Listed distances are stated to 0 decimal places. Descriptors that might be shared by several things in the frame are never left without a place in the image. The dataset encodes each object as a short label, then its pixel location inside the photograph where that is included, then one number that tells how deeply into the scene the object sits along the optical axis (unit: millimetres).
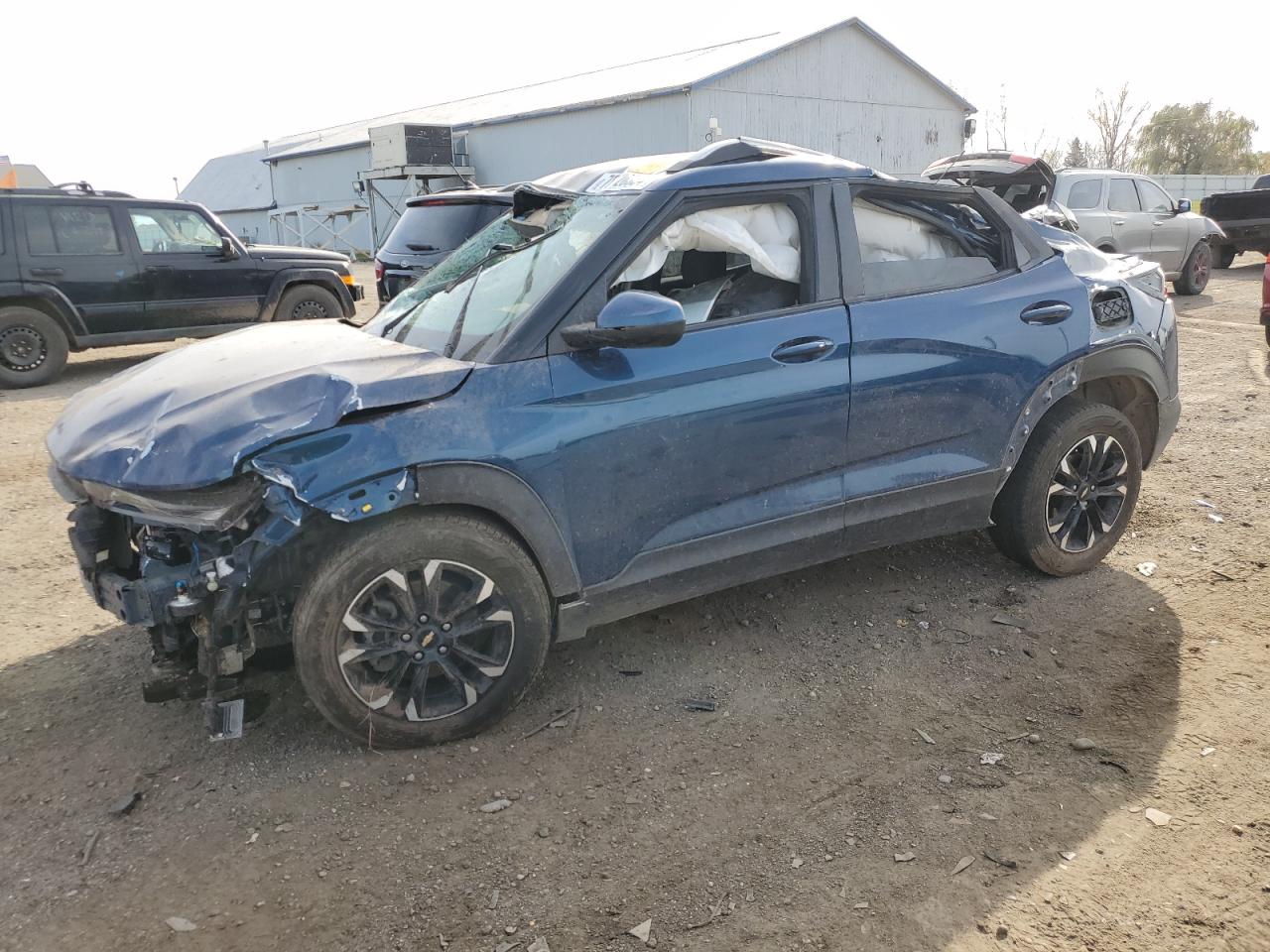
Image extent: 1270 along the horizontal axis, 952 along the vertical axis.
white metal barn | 23594
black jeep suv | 9148
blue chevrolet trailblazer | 2809
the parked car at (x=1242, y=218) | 16609
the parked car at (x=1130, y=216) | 10031
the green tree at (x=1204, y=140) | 51562
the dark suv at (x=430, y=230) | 8867
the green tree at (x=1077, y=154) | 52188
